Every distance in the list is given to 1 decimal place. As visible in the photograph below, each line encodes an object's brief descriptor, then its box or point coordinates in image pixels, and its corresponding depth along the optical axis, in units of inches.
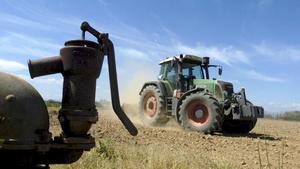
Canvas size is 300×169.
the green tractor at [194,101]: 324.3
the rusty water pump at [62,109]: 84.1
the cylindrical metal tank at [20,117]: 83.1
